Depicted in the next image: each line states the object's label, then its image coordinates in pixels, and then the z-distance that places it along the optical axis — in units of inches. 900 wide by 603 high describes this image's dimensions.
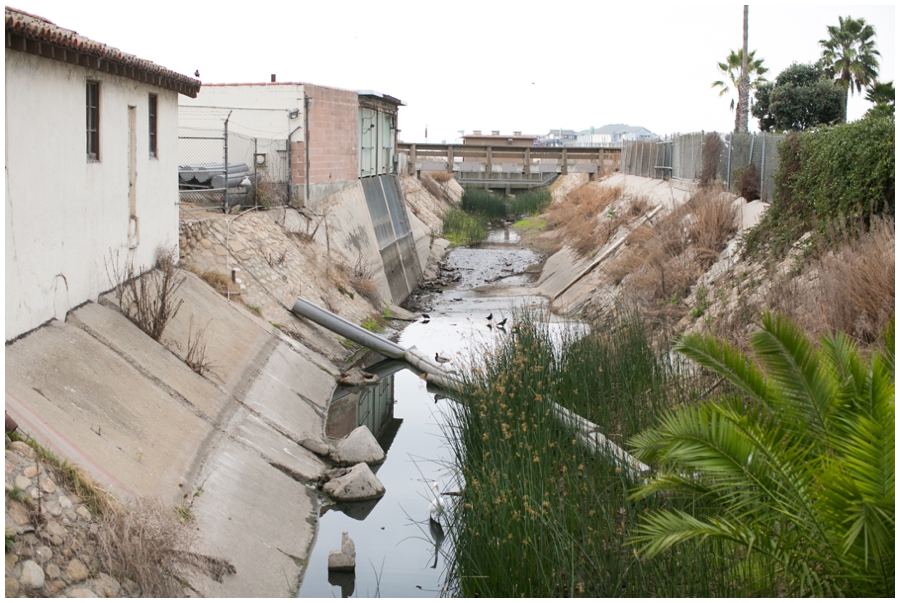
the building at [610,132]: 6742.1
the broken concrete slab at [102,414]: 275.9
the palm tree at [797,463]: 177.2
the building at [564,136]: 5625.0
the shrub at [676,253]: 639.8
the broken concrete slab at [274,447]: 388.5
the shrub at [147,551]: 226.2
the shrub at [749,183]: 742.5
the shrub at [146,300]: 418.9
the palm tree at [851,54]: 1606.8
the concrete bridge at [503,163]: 1881.3
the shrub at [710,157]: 904.9
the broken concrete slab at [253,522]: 278.1
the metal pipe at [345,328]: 617.3
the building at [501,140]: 2869.1
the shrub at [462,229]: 1521.3
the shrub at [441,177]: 1839.3
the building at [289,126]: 792.3
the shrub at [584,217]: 1036.5
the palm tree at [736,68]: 1784.0
